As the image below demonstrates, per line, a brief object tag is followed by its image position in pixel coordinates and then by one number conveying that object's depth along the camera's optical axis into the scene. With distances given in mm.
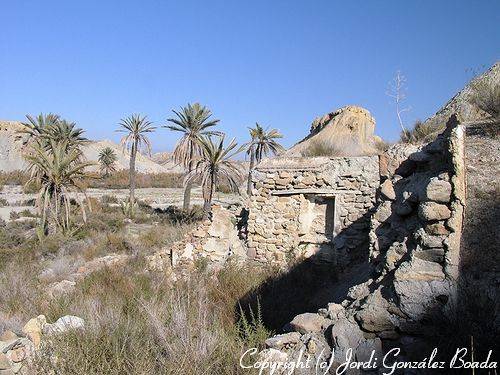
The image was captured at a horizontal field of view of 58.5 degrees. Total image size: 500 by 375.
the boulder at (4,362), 5129
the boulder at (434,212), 4531
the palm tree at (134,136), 30125
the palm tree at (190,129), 25797
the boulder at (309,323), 4539
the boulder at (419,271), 4324
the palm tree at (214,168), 19500
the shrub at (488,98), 9783
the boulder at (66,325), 4984
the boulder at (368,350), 4066
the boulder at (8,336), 5970
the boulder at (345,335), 4191
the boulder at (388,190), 5652
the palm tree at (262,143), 28141
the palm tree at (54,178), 17688
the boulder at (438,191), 4617
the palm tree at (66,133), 28031
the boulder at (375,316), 4250
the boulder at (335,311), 4571
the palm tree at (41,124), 28234
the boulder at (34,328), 6164
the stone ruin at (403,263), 4207
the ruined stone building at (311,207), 10680
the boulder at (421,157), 5850
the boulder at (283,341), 4422
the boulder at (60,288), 10016
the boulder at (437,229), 4504
